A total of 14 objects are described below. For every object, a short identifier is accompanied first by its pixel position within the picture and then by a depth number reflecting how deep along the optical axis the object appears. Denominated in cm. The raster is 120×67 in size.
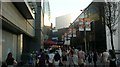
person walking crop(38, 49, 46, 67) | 807
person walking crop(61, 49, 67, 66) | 1014
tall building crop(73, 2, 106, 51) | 2488
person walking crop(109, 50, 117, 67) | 778
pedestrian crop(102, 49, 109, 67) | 980
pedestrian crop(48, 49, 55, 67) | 888
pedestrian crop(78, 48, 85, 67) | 904
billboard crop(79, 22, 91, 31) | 1525
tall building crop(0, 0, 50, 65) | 705
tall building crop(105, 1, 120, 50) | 1473
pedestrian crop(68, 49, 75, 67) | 996
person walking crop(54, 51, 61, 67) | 898
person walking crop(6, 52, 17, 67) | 665
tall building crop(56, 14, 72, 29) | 6179
